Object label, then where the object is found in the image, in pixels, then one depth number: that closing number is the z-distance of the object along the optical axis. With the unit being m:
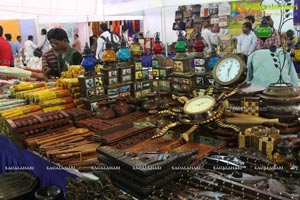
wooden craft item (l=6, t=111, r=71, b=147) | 2.09
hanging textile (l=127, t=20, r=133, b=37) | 8.11
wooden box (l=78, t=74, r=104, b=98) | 2.46
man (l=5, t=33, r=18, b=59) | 7.19
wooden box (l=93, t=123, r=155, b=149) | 1.87
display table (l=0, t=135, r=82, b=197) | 1.81
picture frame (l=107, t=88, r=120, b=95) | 2.59
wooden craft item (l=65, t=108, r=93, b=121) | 2.32
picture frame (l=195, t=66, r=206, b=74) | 2.47
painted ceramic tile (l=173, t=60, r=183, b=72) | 2.52
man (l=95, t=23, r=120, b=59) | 5.10
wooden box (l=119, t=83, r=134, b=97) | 2.67
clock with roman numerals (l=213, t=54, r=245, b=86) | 2.01
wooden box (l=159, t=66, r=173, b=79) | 2.69
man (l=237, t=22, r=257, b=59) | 5.47
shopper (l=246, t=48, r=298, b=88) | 2.49
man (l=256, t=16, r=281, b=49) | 3.21
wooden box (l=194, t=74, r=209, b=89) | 2.41
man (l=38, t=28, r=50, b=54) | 6.50
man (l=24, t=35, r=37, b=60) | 7.19
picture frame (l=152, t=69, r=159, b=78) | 2.80
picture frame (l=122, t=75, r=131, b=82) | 2.67
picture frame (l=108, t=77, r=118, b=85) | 2.59
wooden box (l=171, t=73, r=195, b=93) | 2.45
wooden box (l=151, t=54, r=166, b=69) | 2.79
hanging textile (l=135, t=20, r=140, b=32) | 8.48
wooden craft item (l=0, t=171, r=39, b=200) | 1.89
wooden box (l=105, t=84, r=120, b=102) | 2.58
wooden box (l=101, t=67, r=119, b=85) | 2.57
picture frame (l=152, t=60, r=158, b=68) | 2.80
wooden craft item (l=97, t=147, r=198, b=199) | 1.31
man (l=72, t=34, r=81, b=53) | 6.83
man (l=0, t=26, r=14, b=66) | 5.38
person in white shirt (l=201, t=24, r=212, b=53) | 7.16
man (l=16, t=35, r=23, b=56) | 7.45
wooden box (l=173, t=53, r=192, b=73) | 2.52
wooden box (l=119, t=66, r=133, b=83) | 2.65
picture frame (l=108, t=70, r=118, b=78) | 2.58
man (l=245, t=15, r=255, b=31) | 5.96
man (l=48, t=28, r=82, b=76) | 3.41
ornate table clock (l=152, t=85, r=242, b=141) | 1.79
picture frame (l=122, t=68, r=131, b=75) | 2.66
